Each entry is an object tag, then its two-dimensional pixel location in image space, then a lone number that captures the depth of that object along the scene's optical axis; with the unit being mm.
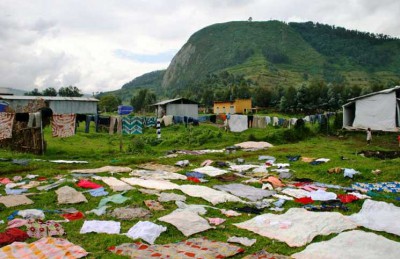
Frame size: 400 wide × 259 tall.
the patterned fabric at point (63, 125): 17642
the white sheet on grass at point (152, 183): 10344
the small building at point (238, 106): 54375
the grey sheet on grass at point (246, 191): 9523
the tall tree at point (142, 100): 69744
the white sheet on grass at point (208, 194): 9117
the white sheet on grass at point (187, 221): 6820
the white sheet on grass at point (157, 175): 11880
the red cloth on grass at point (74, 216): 7609
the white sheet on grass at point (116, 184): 10040
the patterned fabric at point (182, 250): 5547
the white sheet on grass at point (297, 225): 6477
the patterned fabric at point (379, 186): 10095
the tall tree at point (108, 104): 63884
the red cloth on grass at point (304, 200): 8986
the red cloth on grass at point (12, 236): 6086
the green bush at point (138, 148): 18220
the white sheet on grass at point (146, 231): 6426
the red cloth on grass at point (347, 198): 8895
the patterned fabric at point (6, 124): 15844
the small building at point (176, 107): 38631
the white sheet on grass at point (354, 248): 5621
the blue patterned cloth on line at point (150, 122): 29762
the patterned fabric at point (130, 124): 22359
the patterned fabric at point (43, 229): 6520
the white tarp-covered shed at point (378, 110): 24938
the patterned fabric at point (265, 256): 5551
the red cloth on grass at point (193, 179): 11392
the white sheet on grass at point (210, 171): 12531
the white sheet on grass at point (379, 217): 7035
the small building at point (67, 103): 41719
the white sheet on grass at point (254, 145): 20309
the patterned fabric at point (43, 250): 5531
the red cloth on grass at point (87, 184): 10195
